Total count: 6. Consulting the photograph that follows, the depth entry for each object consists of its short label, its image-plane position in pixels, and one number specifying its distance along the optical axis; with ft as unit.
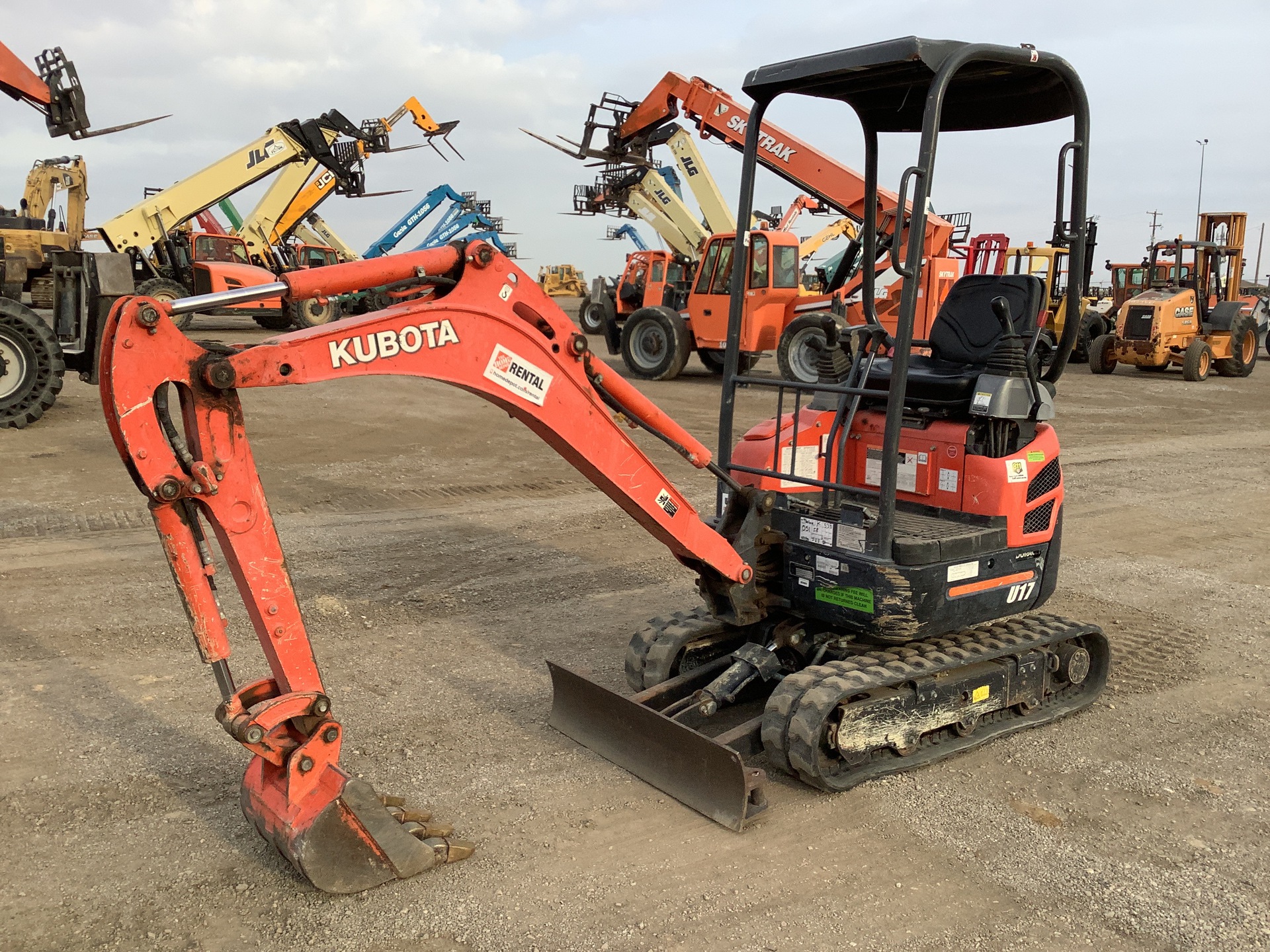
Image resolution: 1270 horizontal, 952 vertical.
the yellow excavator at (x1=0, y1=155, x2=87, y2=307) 58.54
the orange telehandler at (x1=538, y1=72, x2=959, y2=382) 51.65
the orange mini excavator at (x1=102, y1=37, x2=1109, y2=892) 11.05
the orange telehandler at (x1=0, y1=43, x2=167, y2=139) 51.39
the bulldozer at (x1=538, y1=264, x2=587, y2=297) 184.03
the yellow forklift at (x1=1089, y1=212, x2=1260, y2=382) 71.36
